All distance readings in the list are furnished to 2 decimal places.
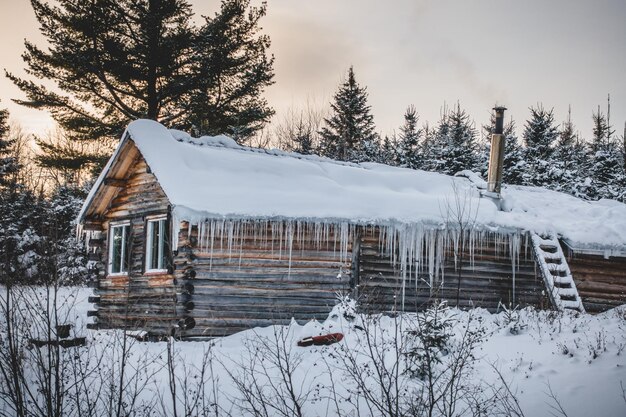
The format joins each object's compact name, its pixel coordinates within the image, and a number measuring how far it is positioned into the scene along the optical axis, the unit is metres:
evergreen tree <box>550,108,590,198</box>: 22.06
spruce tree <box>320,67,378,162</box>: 31.25
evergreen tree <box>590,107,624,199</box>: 22.83
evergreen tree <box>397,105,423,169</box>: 28.24
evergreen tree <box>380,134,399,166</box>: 31.47
